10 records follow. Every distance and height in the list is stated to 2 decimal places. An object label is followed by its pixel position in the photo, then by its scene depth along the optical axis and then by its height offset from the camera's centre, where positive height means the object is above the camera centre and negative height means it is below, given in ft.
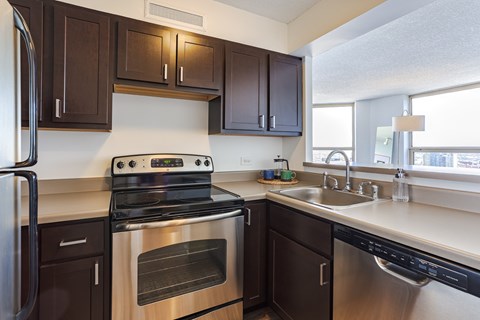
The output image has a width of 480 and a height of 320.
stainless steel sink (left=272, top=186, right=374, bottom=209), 5.76 -0.90
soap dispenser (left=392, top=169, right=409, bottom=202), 5.06 -0.55
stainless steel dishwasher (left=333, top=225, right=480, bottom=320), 2.81 -1.63
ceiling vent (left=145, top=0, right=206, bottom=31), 6.13 +3.71
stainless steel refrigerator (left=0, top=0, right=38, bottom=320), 2.25 -0.10
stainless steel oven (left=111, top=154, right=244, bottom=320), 4.40 -1.83
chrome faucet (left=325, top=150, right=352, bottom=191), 6.13 -0.28
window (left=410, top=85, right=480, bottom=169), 15.18 +2.01
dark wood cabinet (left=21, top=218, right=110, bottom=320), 3.96 -1.85
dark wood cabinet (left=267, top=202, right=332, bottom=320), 4.50 -2.13
